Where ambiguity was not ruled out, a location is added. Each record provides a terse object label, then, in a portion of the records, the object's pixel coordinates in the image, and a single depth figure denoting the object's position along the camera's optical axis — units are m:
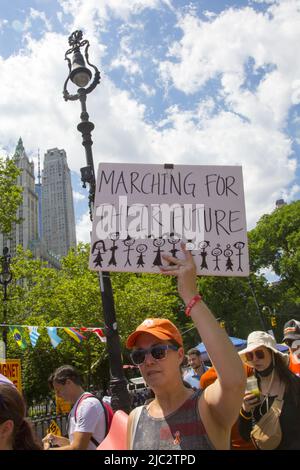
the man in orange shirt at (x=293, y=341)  4.14
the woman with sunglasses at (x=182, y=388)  1.73
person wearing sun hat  2.72
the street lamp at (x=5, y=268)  14.14
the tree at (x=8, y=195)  15.02
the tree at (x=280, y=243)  37.28
